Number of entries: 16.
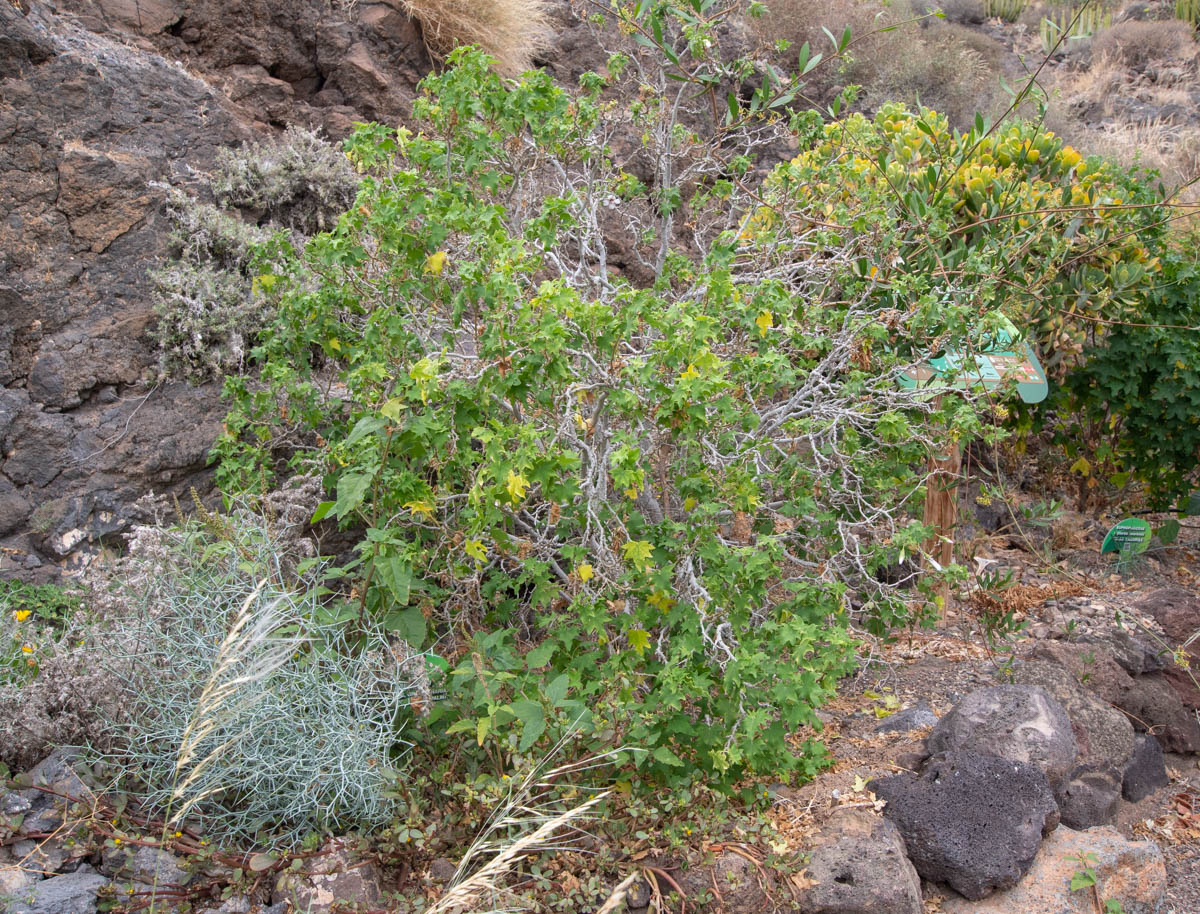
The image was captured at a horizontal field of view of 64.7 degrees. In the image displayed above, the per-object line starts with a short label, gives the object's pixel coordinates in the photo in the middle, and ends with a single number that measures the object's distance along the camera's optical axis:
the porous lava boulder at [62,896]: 2.21
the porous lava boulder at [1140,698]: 3.59
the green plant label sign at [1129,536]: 4.55
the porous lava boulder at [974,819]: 2.64
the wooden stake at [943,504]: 4.21
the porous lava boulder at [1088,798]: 3.04
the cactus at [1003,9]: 13.78
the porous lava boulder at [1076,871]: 2.66
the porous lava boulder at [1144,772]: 3.33
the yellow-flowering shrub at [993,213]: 3.69
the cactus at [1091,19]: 12.97
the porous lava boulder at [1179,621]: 3.75
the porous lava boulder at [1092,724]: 3.24
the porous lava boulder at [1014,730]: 2.96
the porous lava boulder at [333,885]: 2.32
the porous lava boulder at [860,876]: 2.48
